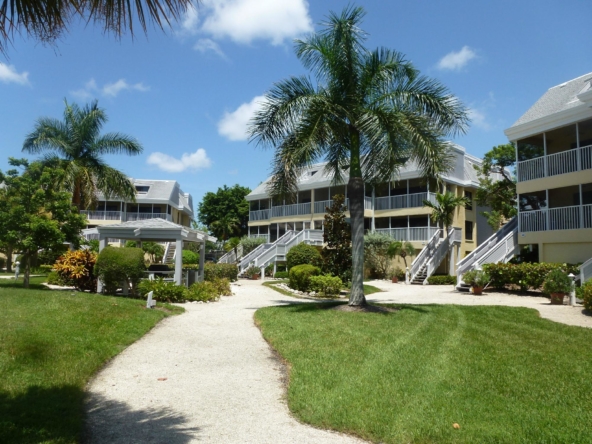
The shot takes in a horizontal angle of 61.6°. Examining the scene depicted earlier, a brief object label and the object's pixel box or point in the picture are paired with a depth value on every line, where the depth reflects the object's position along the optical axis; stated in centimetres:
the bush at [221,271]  2565
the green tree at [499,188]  2753
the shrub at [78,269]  1680
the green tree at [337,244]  2130
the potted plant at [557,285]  1546
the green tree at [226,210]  5829
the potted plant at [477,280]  1933
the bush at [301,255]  2708
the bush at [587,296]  1337
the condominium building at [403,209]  3111
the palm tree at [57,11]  335
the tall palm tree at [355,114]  1313
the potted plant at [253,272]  3149
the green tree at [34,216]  1523
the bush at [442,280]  2573
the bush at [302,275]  2059
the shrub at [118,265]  1564
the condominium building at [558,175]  1942
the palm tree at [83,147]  2527
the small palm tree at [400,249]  2923
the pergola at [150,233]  1758
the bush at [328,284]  1922
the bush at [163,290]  1580
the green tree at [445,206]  2794
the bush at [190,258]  3703
